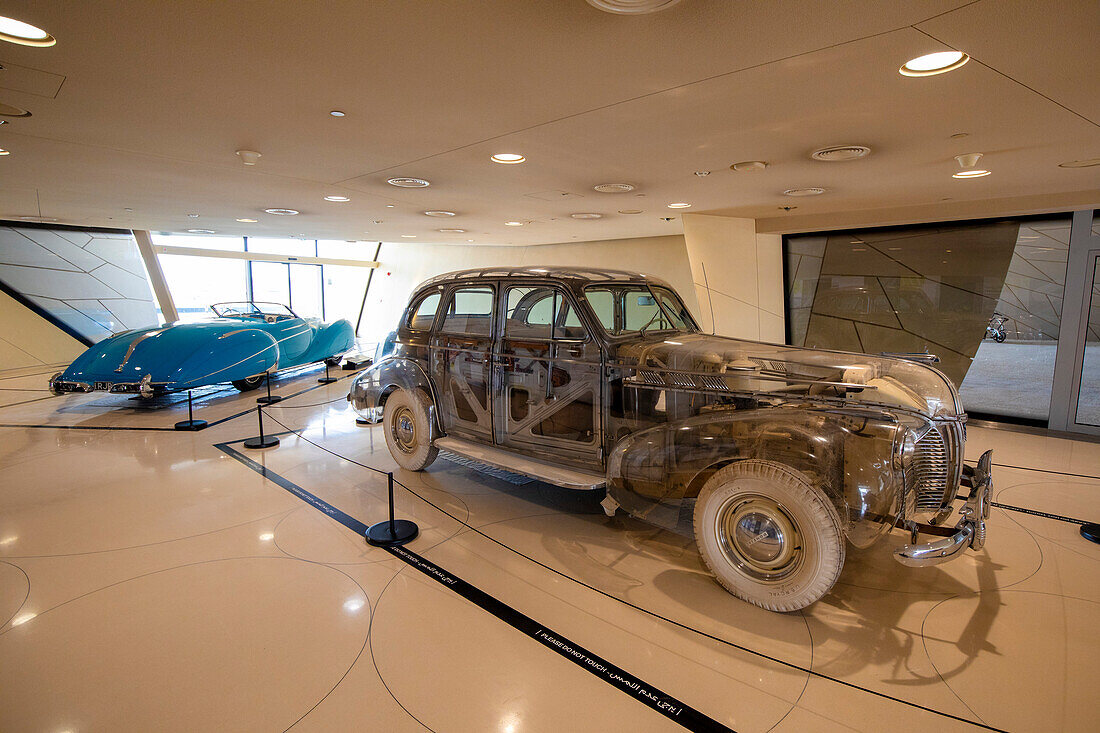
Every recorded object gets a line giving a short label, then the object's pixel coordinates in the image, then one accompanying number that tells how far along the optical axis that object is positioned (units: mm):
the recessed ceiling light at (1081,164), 4293
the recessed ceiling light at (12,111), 3215
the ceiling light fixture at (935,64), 2289
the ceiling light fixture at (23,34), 2172
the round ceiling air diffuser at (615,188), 5500
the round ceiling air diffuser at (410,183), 5434
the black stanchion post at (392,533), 3650
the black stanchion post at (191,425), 6494
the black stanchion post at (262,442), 5754
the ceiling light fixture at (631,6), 1827
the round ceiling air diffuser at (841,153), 3877
